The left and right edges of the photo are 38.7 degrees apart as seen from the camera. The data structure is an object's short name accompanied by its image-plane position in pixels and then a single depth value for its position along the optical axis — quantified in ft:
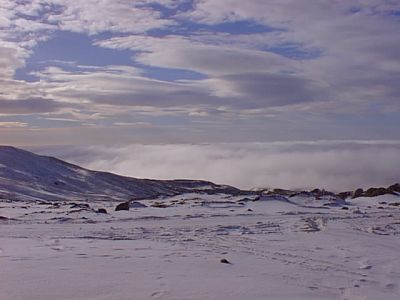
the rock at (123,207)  102.75
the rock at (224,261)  37.71
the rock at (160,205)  114.67
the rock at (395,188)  170.71
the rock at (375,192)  162.40
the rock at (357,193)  175.46
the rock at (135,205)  113.62
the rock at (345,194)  180.96
